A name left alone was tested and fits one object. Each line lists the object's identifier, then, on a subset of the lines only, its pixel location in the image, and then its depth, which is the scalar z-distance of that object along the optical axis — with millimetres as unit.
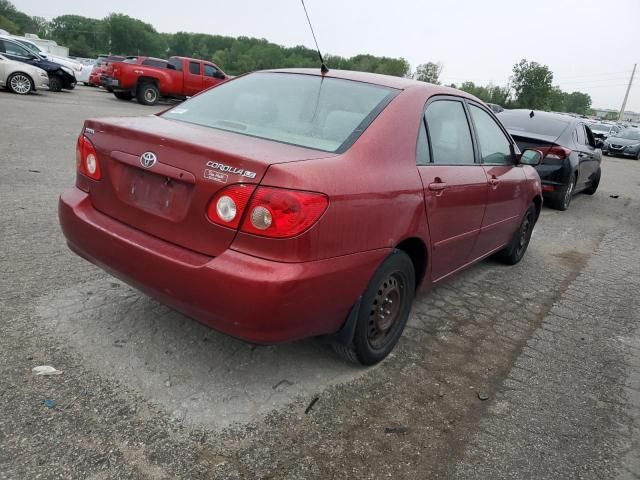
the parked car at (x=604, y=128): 31847
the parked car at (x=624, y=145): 22375
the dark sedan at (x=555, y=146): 8211
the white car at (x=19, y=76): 16594
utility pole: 82425
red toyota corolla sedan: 2258
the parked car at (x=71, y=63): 25106
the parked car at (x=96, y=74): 24297
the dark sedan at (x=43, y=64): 17906
